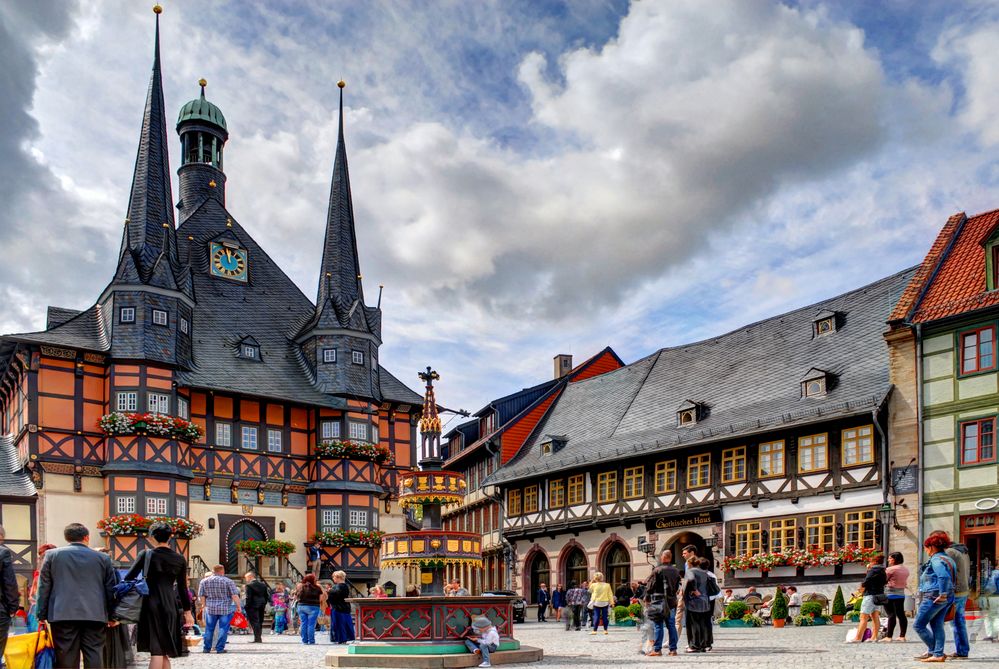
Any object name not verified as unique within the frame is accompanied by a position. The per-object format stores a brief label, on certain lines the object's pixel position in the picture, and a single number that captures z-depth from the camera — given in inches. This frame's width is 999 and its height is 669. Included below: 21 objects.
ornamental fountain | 633.6
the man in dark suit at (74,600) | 386.6
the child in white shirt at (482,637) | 626.7
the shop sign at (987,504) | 1058.1
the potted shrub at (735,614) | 1064.8
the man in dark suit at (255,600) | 876.6
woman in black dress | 400.2
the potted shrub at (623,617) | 1184.2
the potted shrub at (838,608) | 1054.4
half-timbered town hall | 1472.7
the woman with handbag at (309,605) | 847.1
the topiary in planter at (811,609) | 1034.7
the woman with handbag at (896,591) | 636.7
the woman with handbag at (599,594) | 936.1
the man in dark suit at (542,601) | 1473.9
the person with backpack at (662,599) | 641.6
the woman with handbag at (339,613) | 818.2
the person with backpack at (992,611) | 679.1
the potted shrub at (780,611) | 1031.0
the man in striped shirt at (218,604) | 760.5
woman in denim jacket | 495.2
